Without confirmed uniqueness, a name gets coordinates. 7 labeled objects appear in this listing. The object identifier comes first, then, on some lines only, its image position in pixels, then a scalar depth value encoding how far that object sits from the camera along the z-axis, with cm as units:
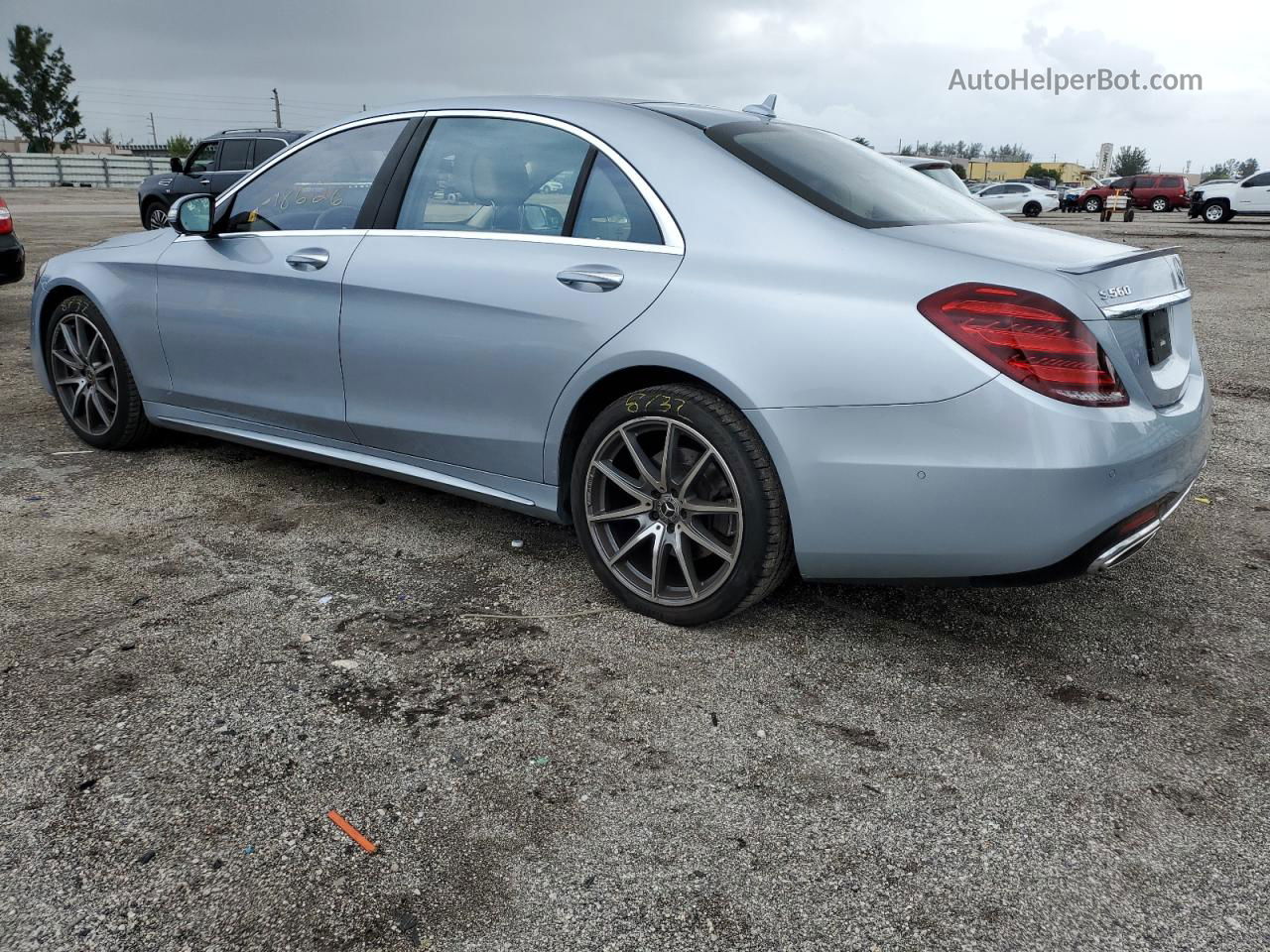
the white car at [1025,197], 4000
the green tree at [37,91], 7588
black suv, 1808
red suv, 4356
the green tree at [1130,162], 13400
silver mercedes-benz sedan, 265
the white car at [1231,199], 3244
